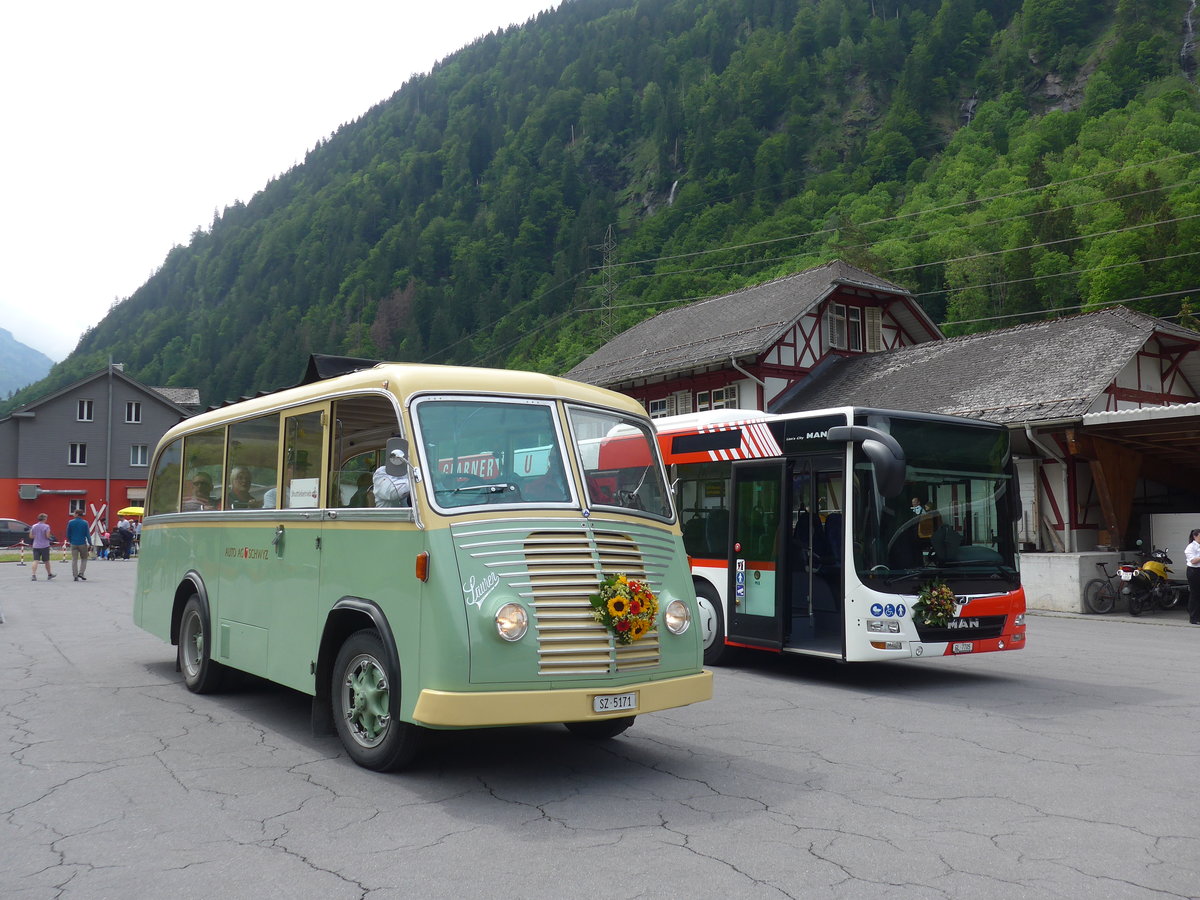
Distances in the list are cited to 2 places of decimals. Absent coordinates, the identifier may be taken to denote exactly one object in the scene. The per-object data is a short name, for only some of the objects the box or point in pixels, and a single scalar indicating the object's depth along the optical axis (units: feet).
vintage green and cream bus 19.60
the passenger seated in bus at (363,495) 22.49
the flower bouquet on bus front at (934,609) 33.14
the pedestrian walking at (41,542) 93.04
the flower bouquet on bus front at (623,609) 20.44
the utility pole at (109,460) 194.70
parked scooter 67.92
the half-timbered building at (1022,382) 73.67
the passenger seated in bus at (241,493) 28.02
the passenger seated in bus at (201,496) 31.01
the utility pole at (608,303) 207.26
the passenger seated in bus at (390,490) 21.17
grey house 205.67
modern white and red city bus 33.19
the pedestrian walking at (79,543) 91.71
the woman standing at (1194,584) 62.18
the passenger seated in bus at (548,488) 21.47
